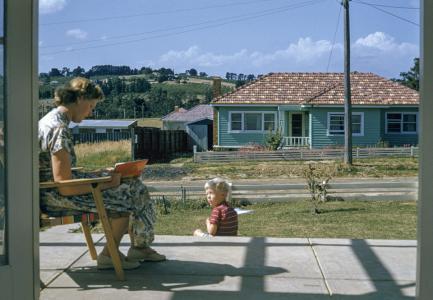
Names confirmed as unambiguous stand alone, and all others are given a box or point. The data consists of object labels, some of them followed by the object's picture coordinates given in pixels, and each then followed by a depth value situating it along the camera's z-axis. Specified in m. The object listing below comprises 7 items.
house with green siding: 30.59
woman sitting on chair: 3.54
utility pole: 23.48
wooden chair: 3.48
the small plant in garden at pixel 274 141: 28.70
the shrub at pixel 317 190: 12.55
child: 5.17
